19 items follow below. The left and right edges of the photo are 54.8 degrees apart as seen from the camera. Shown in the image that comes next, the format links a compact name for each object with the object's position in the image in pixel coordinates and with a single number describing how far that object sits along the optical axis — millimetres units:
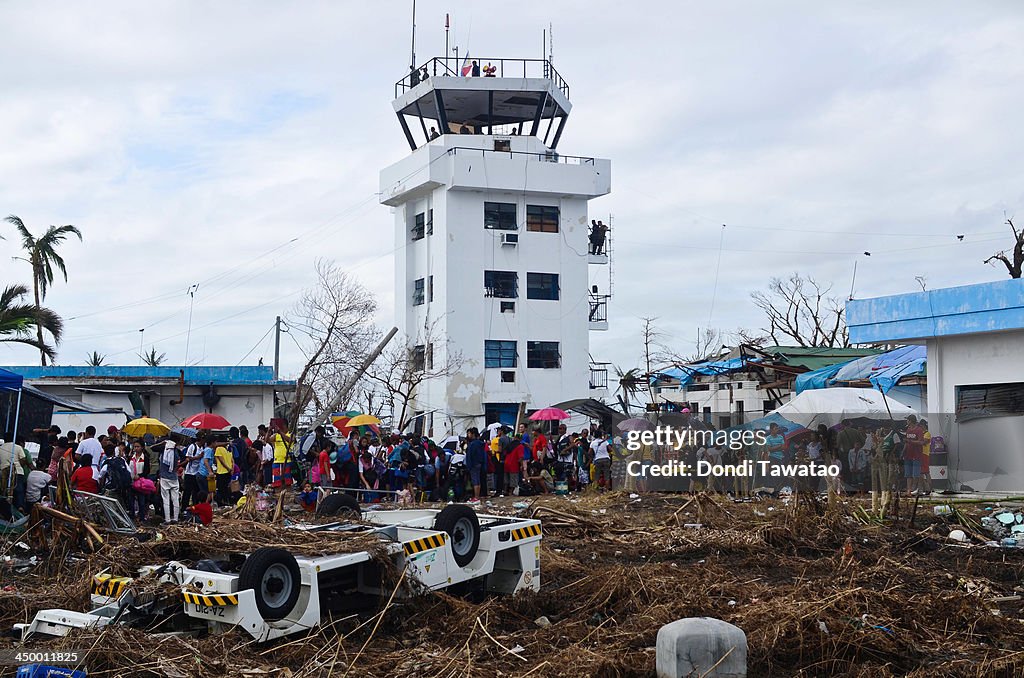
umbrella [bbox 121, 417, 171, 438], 21484
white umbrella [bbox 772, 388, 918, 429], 20016
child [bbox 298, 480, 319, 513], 15584
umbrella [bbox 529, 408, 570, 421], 26859
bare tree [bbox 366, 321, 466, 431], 42156
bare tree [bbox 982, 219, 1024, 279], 36031
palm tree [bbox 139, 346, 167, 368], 53875
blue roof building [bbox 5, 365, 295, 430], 32531
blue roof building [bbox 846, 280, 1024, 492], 19250
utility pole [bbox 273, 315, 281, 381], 45456
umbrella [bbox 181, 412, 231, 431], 20953
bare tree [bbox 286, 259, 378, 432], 37875
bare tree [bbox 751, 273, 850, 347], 49969
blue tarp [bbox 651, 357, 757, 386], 30172
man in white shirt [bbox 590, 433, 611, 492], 21469
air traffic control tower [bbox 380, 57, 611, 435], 42531
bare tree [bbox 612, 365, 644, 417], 36812
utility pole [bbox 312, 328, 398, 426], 37219
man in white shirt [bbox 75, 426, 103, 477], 16688
